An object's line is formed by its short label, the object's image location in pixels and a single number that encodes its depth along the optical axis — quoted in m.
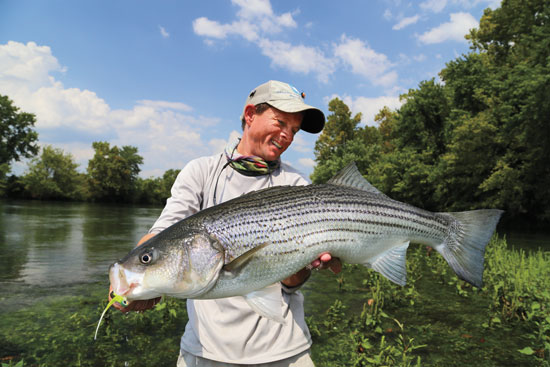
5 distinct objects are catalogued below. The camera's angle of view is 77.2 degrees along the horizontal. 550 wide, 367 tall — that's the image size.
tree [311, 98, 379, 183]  45.25
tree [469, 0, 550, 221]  20.31
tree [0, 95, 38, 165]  58.59
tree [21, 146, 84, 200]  71.62
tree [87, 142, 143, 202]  80.69
